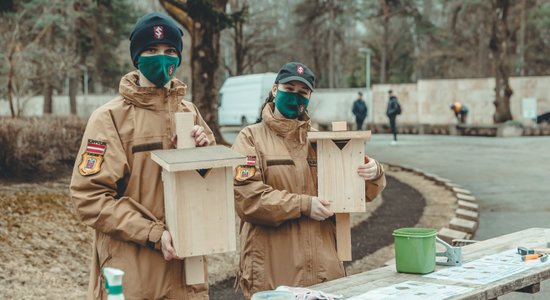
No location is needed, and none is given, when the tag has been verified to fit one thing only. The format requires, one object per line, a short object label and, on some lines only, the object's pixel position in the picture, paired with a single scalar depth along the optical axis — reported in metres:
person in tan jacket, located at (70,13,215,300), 3.14
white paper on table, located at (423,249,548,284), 3.69
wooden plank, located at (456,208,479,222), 9.83
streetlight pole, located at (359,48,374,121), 40.75
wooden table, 3.43
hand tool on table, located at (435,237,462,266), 4.00
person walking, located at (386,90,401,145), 25.09
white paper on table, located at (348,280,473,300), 3.24
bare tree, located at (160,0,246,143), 14.92
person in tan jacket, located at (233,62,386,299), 3.73
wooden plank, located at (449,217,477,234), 8.87
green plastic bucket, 3.69
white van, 35.12
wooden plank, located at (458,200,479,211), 10.63
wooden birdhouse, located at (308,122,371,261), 3.76
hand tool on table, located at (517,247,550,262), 4.26
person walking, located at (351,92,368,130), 27.86
